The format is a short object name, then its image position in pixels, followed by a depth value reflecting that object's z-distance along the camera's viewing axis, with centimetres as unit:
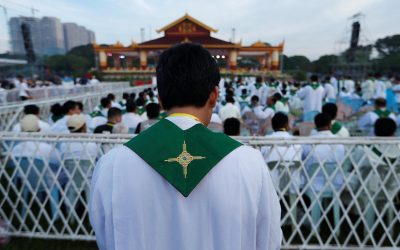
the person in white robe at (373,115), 511
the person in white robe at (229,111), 591
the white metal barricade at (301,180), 285
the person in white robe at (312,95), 925
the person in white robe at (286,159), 288
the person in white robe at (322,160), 287
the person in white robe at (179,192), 100
